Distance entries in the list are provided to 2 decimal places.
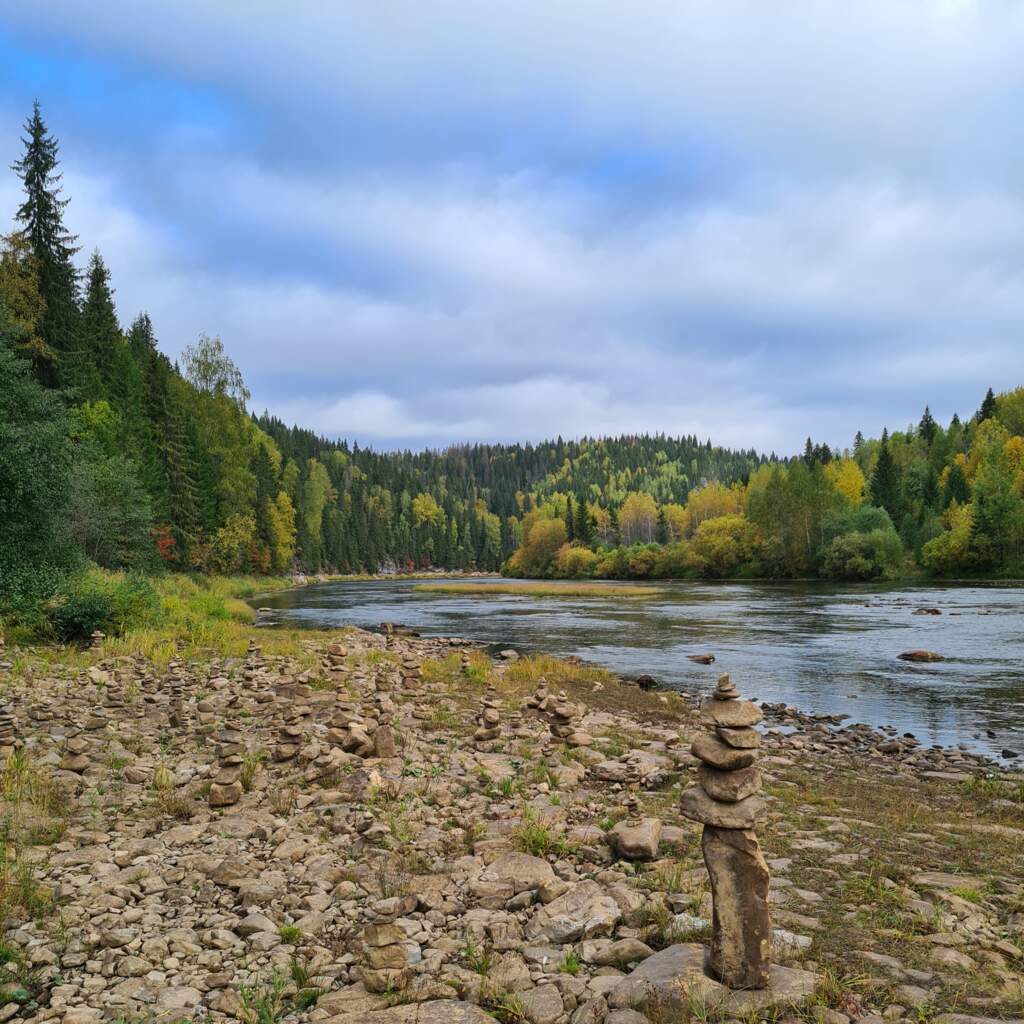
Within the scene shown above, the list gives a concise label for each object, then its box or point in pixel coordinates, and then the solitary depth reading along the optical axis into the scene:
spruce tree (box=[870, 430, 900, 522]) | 111.50
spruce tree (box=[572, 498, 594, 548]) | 146.10
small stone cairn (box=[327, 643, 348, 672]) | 19.46
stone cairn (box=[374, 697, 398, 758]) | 10.85
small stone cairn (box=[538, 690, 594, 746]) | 12.83
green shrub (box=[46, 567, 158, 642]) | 20.42
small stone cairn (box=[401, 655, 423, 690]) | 18.42
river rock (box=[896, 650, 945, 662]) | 26.97
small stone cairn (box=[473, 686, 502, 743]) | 12.54
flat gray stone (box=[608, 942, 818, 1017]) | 4.42
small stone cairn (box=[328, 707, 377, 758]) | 10.74
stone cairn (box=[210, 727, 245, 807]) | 8.59
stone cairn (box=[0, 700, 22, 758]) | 9.76
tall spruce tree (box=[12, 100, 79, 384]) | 43.69
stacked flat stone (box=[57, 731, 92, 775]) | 9.52
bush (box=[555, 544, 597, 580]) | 126.25
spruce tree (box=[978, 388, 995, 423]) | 143.00
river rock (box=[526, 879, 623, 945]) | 5.61
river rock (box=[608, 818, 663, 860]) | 7.16
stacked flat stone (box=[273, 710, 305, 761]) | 10.40
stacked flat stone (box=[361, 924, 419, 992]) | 4.86
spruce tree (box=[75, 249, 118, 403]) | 45.16
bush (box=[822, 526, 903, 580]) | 78.94
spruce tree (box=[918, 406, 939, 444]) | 154.12
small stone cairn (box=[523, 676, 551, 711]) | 14.91
